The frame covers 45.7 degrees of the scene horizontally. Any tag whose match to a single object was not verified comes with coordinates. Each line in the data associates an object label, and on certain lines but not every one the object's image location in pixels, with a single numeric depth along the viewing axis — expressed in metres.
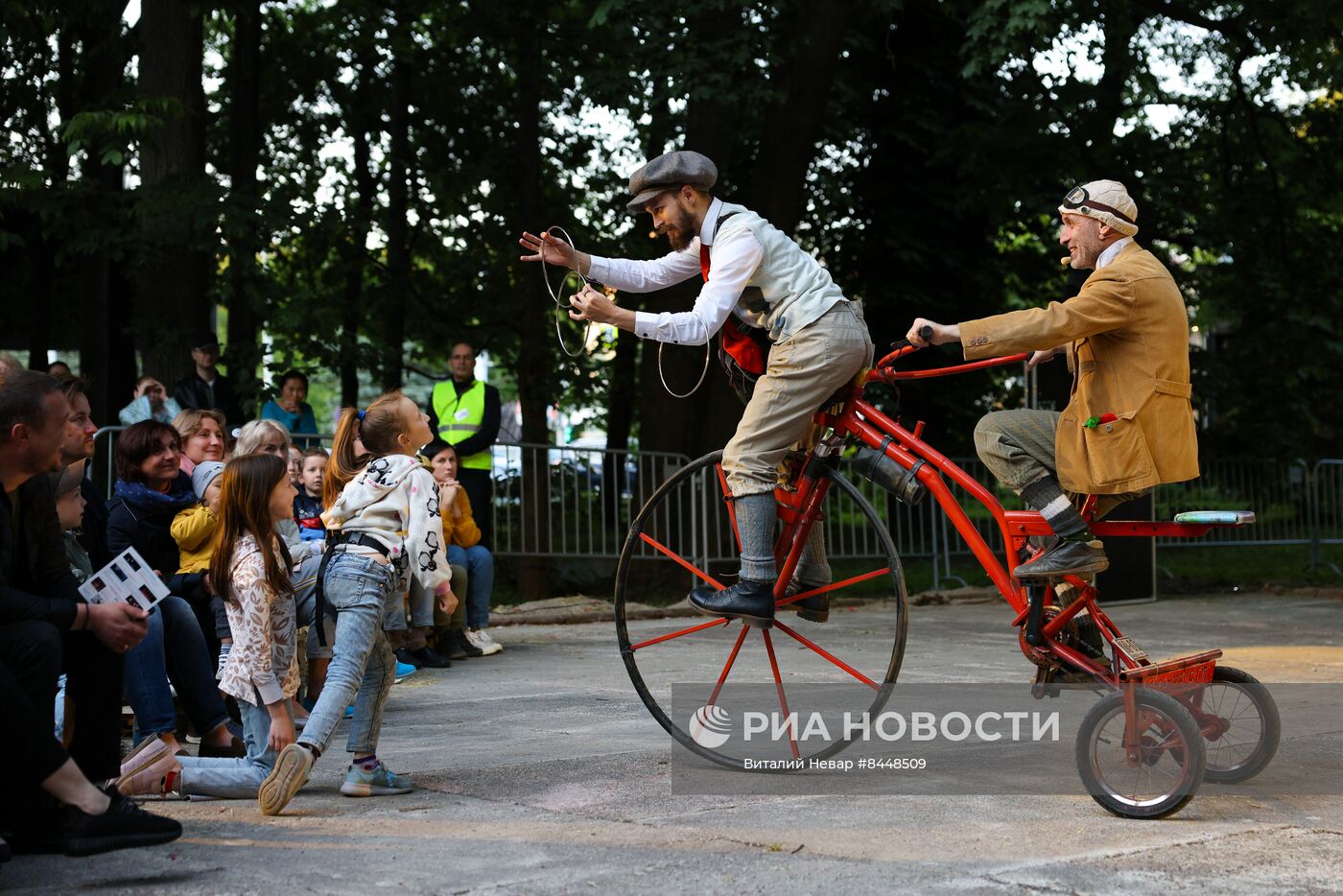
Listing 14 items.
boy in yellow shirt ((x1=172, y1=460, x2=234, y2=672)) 6.70
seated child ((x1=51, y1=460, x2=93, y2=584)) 5.85
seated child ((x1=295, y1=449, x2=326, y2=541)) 8.35
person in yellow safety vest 11.91
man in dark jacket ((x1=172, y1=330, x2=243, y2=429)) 12.50
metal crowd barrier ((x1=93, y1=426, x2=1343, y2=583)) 13.09
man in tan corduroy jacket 5.07
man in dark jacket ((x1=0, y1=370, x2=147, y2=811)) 4.45
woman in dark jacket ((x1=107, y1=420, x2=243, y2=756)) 6.01
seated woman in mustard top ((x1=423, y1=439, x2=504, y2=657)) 9.80
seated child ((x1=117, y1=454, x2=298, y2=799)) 5.52
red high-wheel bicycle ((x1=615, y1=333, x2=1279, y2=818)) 4.87
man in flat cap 5.49
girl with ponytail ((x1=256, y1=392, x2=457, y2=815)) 5.34
